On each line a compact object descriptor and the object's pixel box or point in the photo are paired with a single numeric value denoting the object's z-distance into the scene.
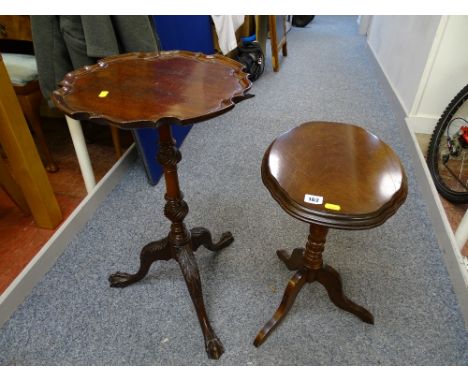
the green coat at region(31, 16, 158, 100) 1.32
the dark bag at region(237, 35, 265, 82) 3.01
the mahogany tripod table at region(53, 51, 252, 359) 0.82
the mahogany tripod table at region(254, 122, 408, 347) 0.80
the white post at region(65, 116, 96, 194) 1.53
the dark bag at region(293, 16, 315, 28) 4.60
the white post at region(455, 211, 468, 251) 1.33
